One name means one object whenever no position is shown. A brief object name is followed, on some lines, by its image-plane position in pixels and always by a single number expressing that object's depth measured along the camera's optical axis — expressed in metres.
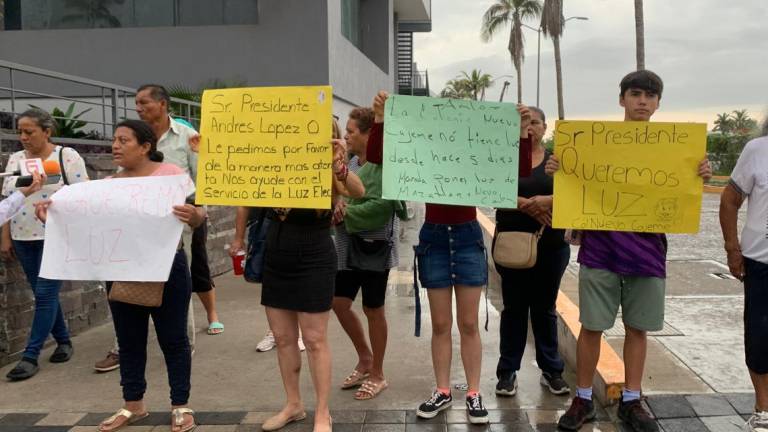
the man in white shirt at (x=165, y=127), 4.38
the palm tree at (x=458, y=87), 80.56
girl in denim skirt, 3.68
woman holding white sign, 3.52
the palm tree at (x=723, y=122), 57.23
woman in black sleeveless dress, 3.47
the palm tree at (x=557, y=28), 37.06
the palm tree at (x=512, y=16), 46.28
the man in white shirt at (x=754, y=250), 3.28
